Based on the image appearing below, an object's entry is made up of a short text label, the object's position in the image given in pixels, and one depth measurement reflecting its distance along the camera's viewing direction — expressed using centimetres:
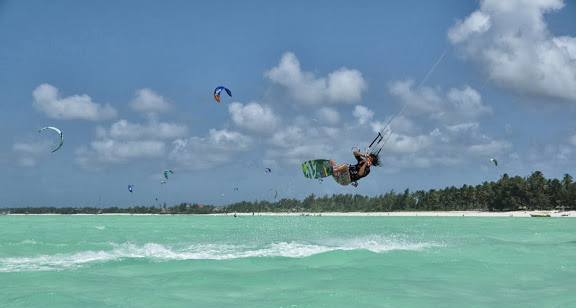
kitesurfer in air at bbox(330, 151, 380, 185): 1625
